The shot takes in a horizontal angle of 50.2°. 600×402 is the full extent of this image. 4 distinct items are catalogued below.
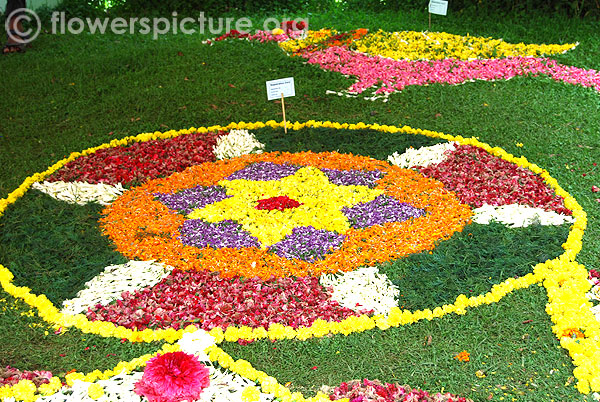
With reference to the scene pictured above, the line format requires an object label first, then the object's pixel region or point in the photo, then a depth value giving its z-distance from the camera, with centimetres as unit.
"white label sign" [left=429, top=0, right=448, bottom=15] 1130
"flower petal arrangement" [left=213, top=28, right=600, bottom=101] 1004
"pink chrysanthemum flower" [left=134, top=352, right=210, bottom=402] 370
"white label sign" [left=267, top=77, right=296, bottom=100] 776
